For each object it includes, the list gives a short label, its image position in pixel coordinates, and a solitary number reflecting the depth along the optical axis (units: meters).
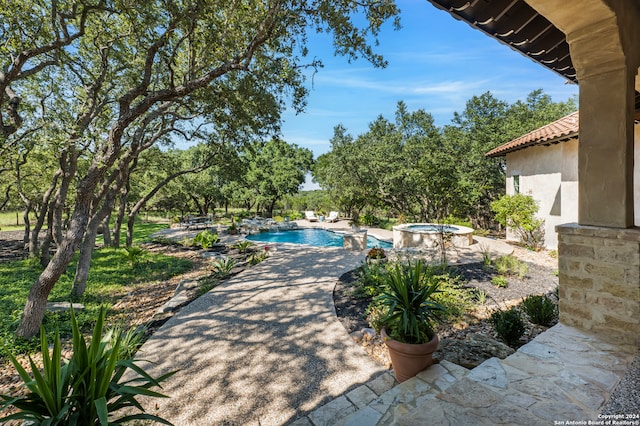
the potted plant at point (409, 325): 2.81
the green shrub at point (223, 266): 7.95
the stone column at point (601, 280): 2.55
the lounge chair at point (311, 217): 23.03
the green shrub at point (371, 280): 5.65
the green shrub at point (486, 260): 7.53
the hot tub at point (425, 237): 10.09
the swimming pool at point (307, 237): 15.20
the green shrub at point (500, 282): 5.89
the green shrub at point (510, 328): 3.44
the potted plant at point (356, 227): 13.56
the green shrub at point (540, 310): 3.91
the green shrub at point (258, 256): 9.16
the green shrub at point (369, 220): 17.94
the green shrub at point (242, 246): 11.33
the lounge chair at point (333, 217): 22.55
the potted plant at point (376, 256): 7.82
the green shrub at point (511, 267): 6.62
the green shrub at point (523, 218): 9.87
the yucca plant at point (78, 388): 1.82
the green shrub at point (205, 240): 12.19
